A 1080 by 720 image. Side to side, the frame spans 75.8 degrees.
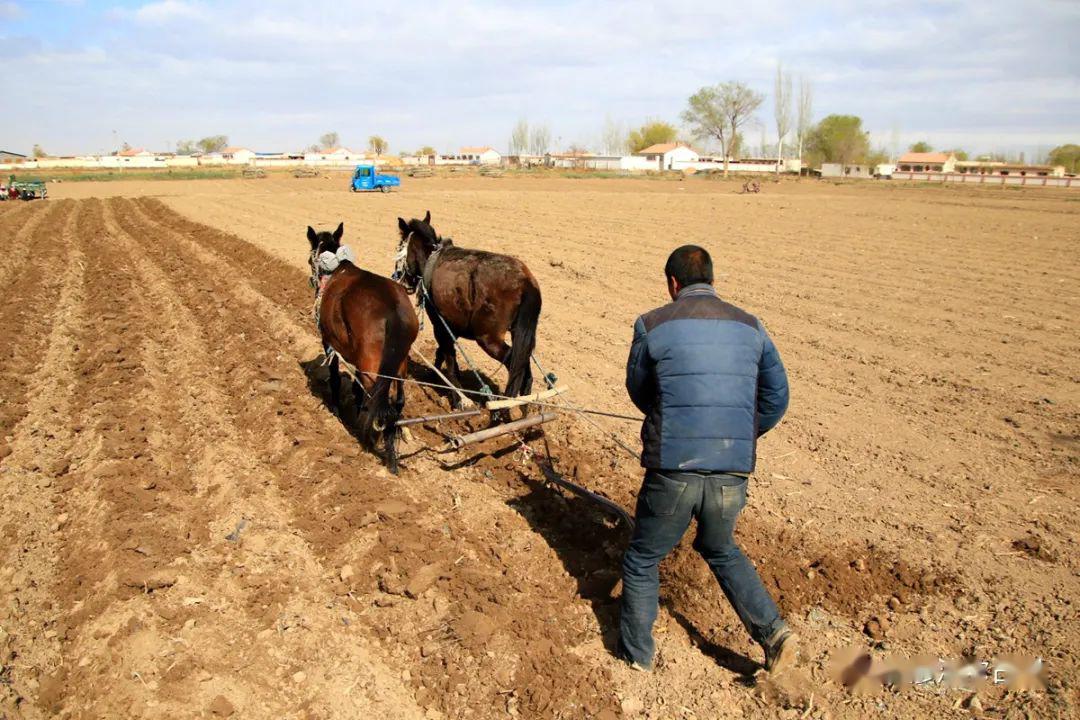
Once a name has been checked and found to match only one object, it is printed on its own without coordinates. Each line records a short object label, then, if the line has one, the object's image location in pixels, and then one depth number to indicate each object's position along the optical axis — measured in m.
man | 3.31
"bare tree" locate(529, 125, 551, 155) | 177.62
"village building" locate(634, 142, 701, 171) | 124.00
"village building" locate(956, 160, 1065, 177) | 102.19
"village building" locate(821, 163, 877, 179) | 95.50
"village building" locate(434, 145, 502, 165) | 157.60
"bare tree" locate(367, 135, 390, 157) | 189.93
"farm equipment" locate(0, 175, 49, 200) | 38.53
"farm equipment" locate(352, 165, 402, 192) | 44.53
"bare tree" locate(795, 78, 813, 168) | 104.12
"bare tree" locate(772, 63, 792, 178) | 101.31
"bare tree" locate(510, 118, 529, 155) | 172.88
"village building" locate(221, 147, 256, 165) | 157.62
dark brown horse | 6.79
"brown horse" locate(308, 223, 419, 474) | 6.10
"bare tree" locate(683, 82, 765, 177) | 104.56
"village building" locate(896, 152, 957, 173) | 123.50
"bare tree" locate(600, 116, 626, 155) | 170.45
